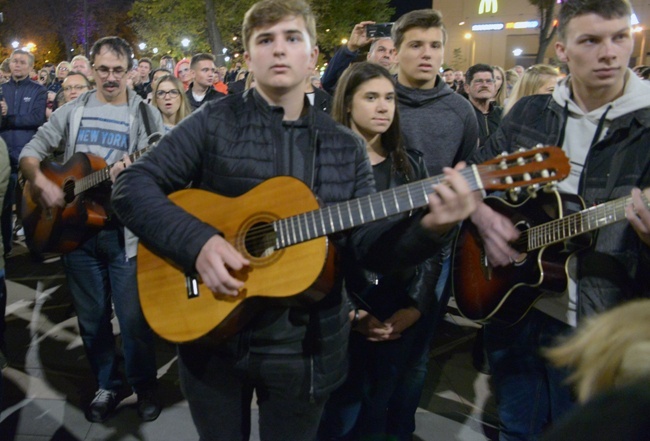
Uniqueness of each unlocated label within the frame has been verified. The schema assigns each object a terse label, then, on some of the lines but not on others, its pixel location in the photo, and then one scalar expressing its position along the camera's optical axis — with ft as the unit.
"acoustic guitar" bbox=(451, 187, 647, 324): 7.07
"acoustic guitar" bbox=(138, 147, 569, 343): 5.65
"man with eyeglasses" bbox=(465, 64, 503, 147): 18.94
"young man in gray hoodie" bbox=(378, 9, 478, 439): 11.11
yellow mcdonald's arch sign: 120.47
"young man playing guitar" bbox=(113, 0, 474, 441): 6.26
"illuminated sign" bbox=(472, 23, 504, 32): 130.29
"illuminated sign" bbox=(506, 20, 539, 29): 128.77
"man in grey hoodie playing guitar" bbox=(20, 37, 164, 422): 11.61
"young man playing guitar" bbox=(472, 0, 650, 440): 7.08
